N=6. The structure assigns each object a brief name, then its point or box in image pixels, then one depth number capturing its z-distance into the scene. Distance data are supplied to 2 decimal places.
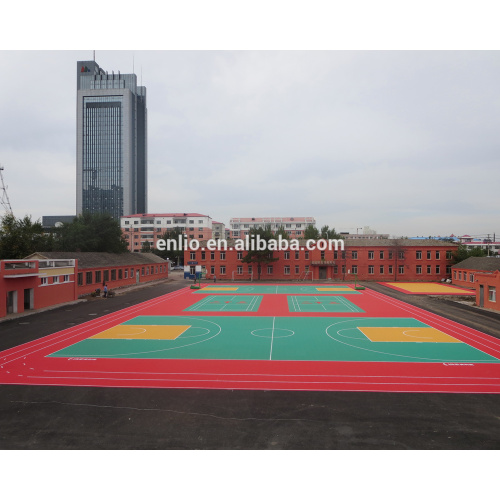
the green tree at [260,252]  53.31
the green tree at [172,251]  84.69
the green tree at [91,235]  49.72
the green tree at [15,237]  39.22
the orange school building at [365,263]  54.81
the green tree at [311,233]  80.54
